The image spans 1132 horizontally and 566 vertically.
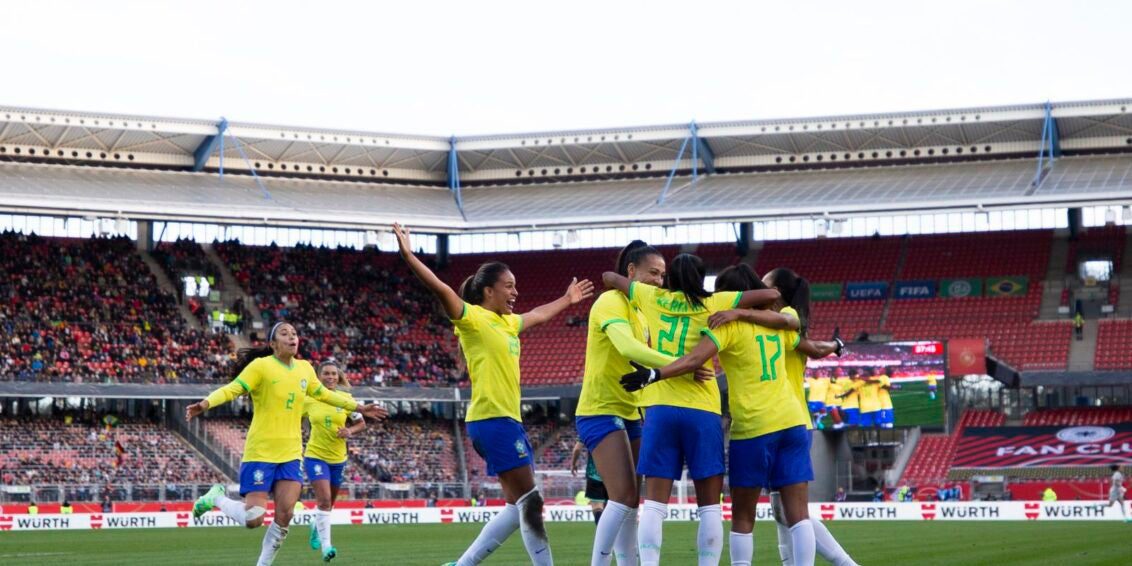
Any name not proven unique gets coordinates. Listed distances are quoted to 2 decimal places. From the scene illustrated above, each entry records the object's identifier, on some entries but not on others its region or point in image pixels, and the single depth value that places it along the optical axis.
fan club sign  46.34
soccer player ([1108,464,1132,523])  36.28
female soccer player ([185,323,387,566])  13.98
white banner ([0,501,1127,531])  36.84
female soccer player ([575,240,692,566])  10.20
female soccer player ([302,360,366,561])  18.58
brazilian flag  54.47
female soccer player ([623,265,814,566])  10.10
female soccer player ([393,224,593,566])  10.79
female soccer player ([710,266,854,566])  10.91
